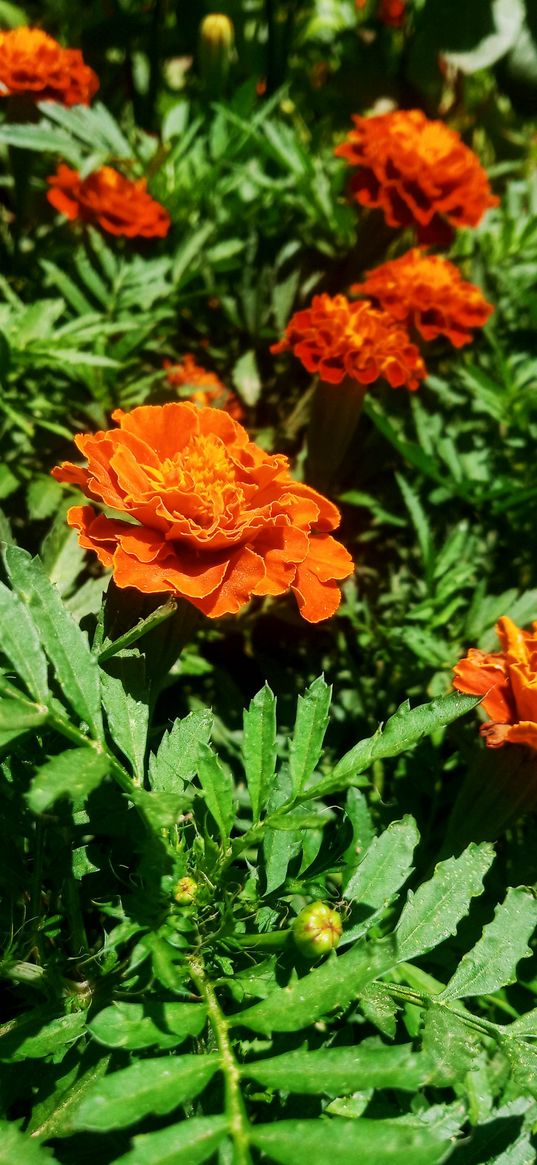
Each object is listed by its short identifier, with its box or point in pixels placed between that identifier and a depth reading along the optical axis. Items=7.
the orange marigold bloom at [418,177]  0.50
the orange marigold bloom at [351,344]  0.45
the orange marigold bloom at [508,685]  0.37
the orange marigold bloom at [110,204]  0.50
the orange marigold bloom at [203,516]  0.36
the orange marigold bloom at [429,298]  0.48
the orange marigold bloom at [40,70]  0.50
